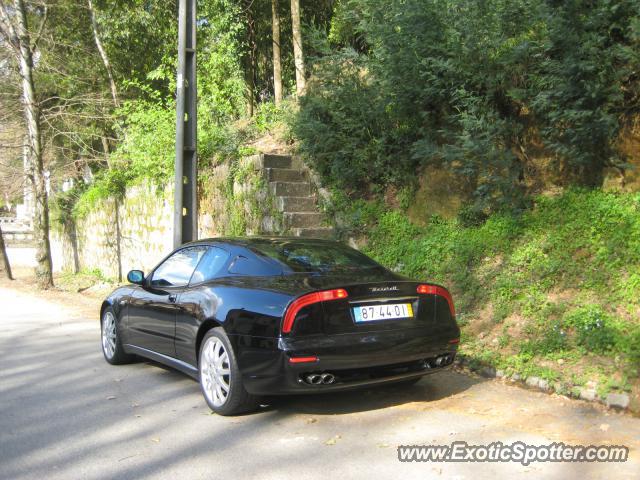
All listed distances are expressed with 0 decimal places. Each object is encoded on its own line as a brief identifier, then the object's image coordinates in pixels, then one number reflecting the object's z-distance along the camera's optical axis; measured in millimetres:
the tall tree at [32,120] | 16766
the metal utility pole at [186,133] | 10312
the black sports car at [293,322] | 4559
